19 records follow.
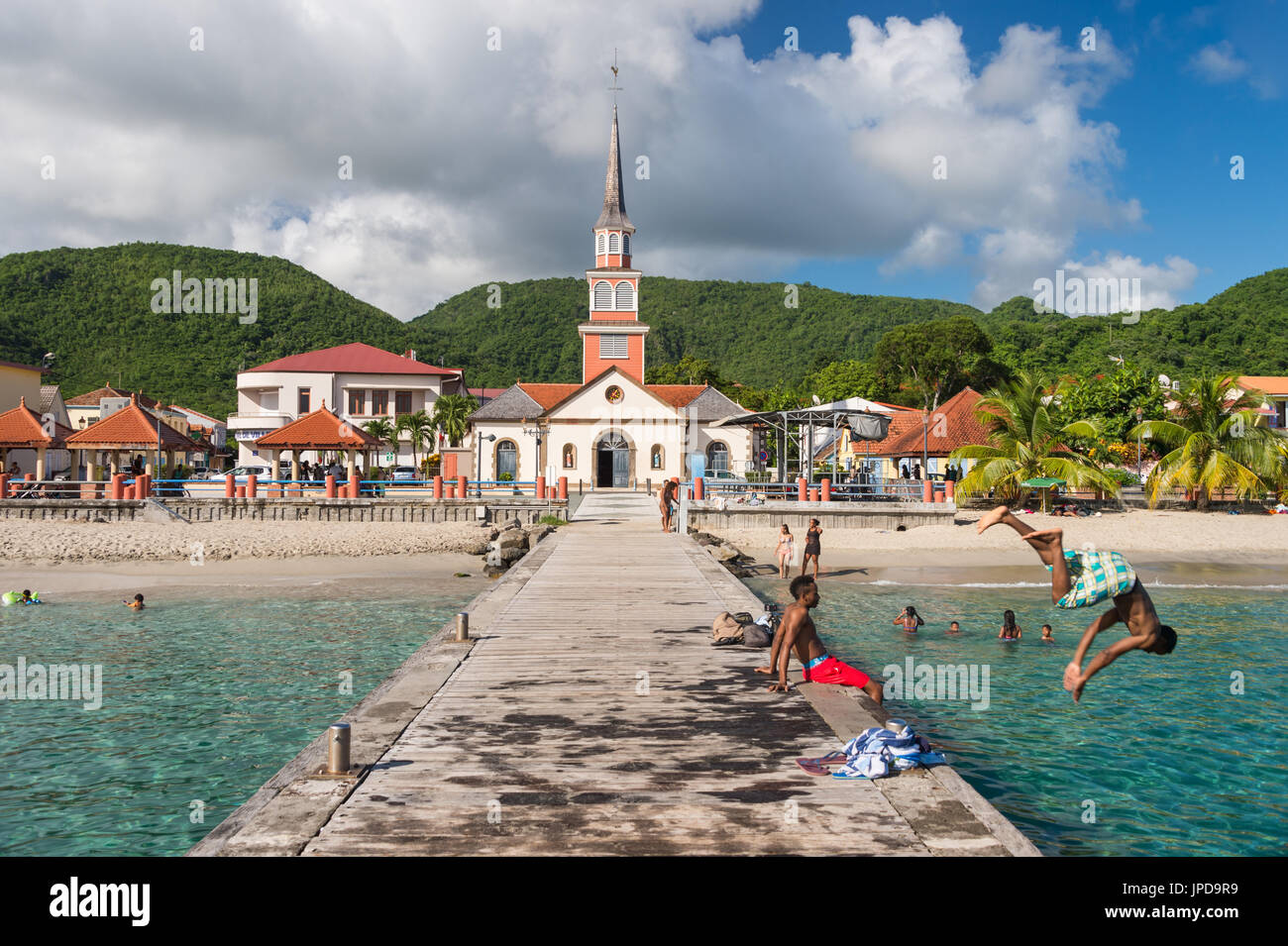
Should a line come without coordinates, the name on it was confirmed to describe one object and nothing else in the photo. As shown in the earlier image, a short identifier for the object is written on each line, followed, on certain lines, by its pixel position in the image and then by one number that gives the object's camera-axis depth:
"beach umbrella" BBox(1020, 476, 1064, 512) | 30.34
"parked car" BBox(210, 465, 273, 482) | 45.11
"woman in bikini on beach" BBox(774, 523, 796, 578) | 22.39
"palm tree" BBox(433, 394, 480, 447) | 49.59
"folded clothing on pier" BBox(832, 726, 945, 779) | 5.91
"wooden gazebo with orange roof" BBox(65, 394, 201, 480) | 34.97
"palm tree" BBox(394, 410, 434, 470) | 51.81
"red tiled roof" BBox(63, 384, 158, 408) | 67.46
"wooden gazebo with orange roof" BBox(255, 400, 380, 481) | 34.66
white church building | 43.22
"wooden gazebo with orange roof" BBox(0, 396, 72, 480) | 36.34
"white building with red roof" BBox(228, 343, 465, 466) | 57.53
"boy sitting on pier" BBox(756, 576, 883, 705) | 8.30
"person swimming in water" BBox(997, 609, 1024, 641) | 14.94
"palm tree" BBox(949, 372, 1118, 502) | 33.44
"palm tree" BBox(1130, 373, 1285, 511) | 33.00
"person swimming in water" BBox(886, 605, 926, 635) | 15.61
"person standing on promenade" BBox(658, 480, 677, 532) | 26.72
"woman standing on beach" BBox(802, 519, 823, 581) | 20.67
